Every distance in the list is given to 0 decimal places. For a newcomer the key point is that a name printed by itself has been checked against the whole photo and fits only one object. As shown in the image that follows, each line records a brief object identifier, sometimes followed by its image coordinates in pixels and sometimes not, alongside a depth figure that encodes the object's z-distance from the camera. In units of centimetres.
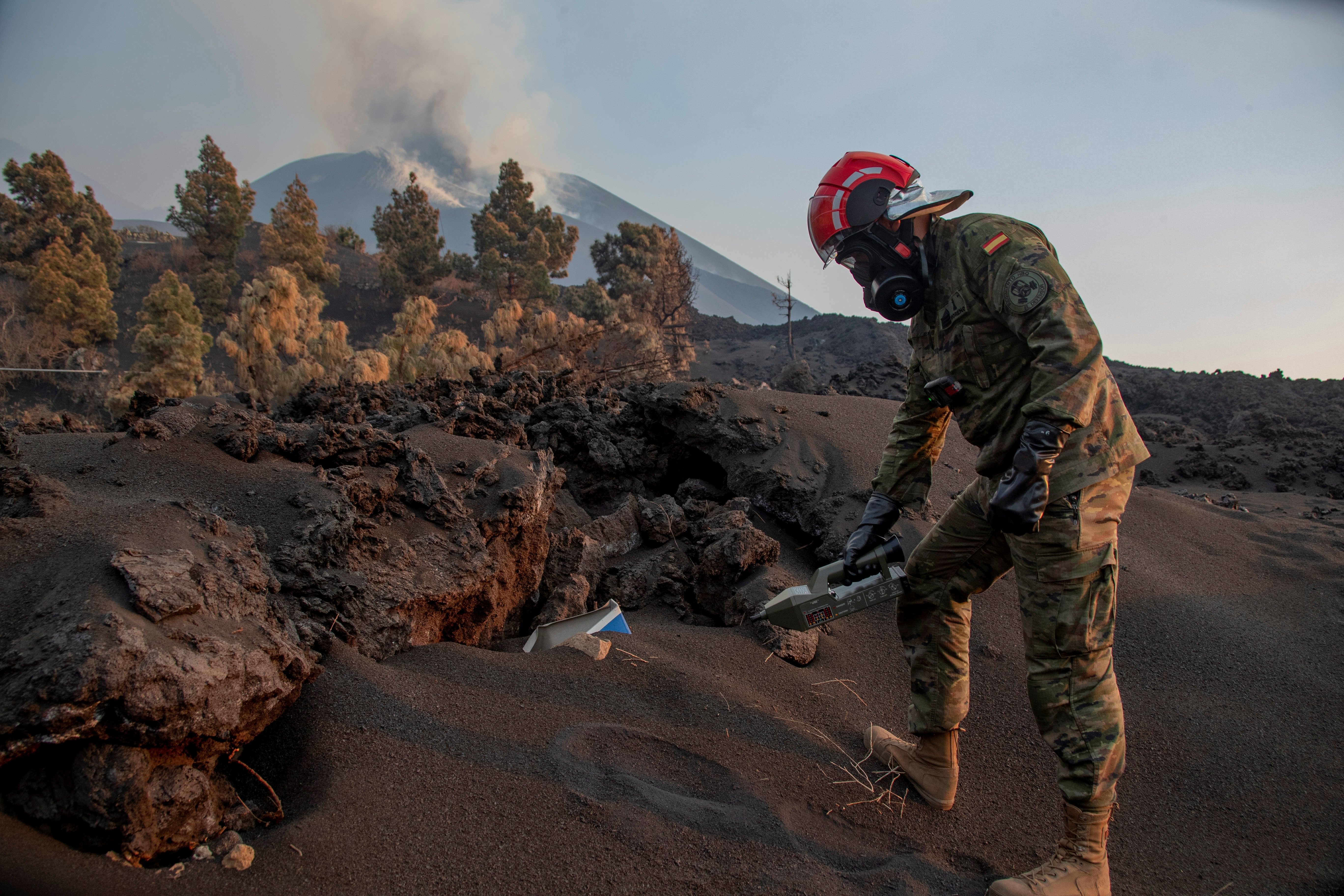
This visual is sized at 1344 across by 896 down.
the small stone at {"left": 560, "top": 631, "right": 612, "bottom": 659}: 259
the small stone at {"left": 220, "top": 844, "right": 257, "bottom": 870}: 148
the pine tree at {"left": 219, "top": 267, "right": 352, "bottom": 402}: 905
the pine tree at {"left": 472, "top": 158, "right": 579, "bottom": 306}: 2998
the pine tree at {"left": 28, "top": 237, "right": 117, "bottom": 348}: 2055
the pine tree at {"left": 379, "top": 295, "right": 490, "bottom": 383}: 984
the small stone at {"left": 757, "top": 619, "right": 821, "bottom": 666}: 294
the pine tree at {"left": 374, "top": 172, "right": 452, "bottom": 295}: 3170
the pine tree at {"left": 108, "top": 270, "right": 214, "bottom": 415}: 1152
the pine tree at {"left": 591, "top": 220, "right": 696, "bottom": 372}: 2684
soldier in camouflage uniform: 181
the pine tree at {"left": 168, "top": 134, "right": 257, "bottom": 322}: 2778
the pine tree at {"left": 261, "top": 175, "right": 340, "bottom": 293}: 2806
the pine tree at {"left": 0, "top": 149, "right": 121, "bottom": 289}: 2283
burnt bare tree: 2828
